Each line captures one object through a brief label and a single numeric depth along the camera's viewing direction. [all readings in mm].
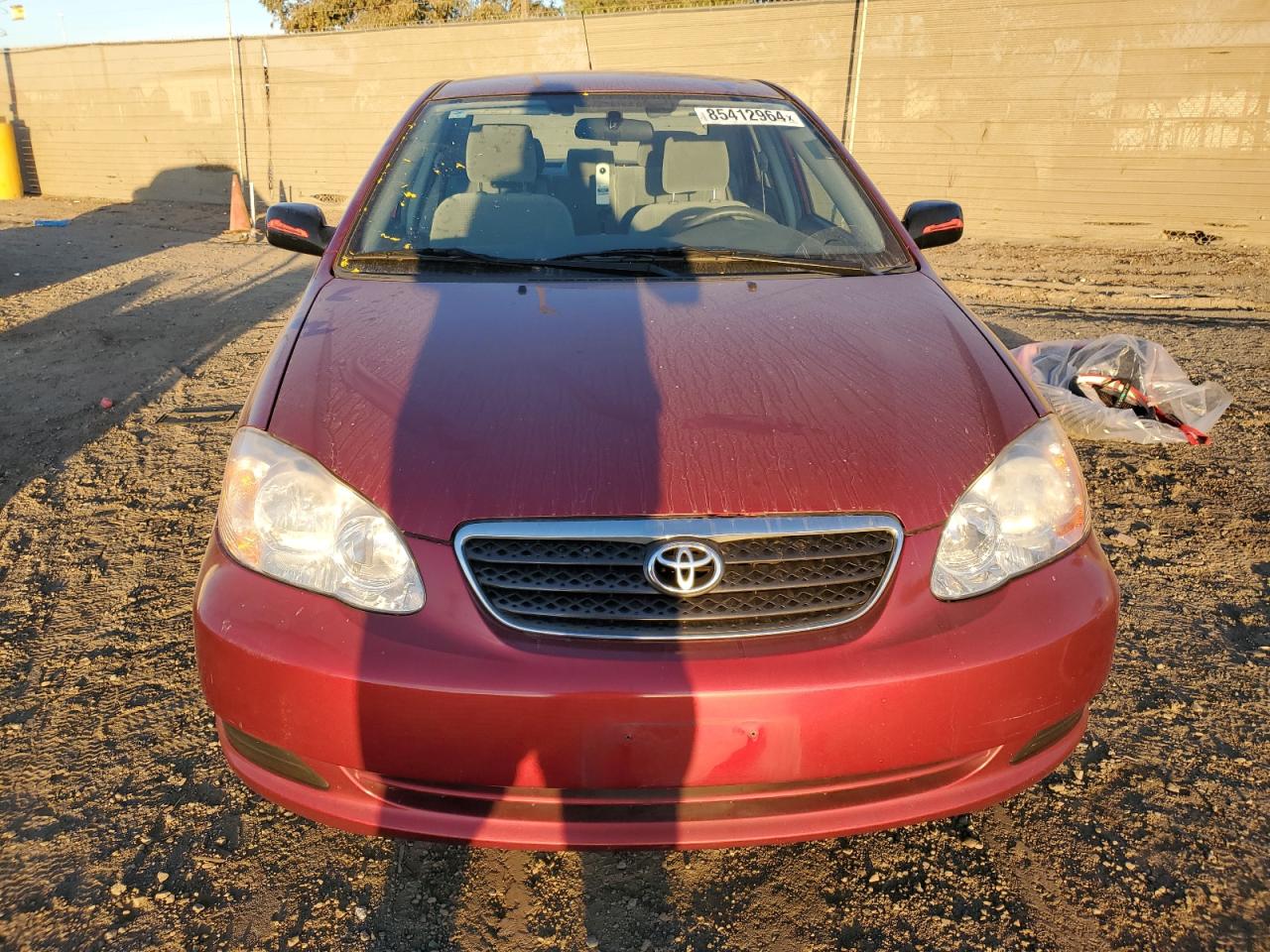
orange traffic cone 12766
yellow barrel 16172
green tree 26172
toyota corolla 1641
